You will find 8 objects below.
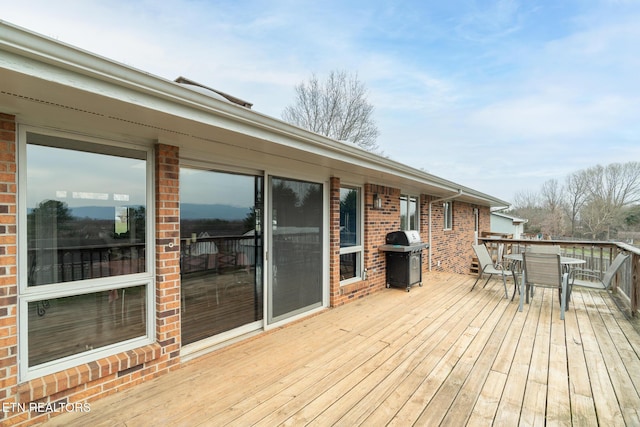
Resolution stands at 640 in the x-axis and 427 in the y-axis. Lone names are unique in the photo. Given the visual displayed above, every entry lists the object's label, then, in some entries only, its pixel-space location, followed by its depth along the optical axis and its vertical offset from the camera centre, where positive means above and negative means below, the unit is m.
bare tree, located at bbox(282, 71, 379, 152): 16.02 +6.03
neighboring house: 20.00 -0.78
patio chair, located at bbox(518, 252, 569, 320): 4.30 -0.98
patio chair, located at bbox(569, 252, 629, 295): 4.21 -1.03
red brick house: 1.78 -0.07
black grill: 5.70 -0.94
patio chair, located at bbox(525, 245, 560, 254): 5.80 -0.80
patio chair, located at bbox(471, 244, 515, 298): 5.71 -1.01
